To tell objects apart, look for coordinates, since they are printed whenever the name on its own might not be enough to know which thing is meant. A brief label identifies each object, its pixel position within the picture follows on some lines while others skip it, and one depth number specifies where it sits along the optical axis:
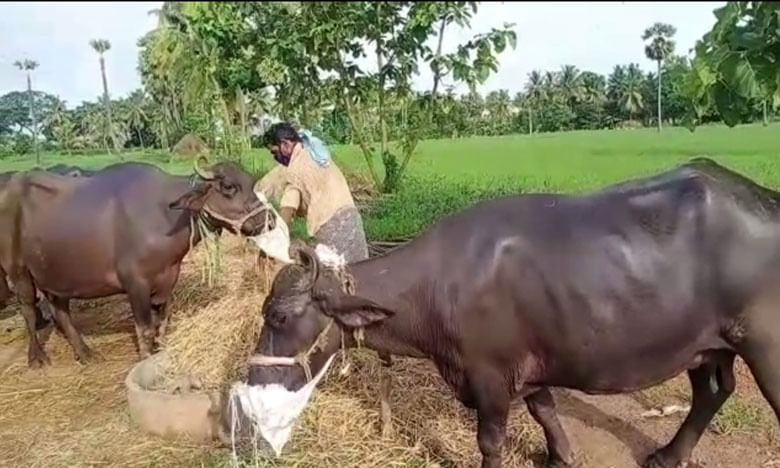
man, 4.80
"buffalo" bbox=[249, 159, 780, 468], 3.43
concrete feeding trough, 4.68
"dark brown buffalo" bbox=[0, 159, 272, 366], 5.89
